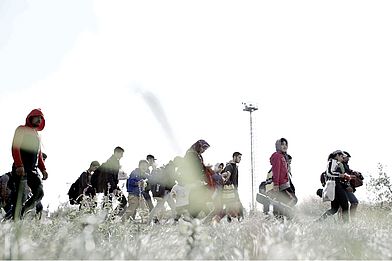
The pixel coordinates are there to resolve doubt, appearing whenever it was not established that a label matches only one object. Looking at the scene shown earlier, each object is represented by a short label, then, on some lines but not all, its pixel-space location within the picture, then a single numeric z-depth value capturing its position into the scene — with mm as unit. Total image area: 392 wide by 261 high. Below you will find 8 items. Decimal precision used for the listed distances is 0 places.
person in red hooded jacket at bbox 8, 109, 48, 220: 7277
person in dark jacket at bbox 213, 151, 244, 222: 12523
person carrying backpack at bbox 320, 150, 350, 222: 10133
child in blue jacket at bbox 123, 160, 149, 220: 13188
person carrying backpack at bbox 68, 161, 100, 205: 12953
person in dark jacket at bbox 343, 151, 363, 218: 10148
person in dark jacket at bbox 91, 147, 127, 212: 11695
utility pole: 39509
